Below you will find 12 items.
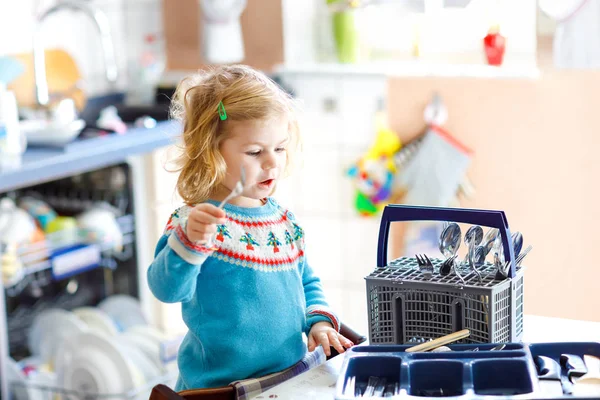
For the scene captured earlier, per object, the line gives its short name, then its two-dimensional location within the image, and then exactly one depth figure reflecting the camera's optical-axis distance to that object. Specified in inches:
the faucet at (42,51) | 110.7
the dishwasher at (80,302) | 97.9
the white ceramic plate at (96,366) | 97.4
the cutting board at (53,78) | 121.9
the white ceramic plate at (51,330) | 105.1
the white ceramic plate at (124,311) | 114.0
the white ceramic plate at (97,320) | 106.5
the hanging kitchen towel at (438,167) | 121.5
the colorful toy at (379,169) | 126.0
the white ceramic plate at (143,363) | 101.4
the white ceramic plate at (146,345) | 103.5
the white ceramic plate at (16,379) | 95.5
